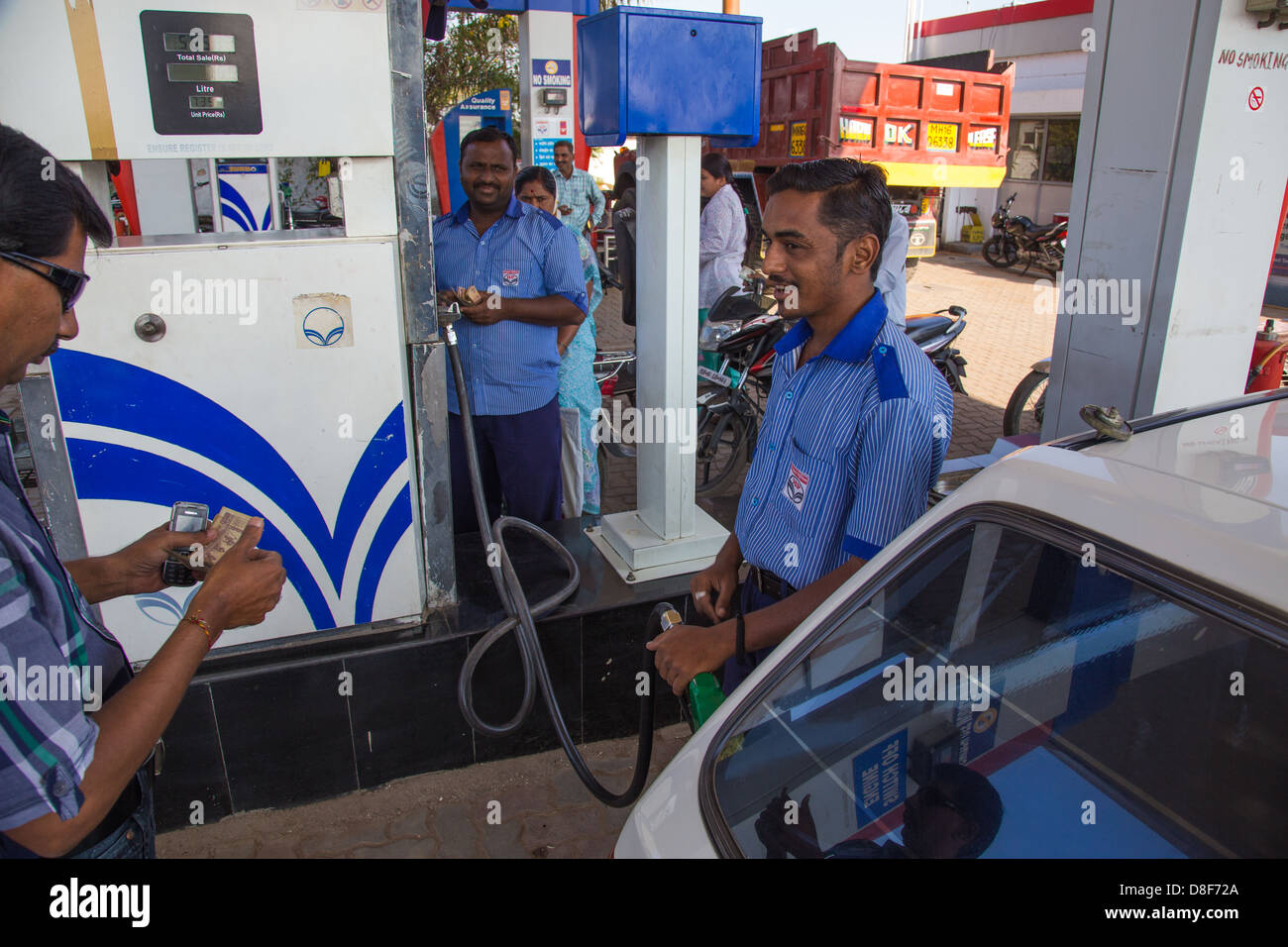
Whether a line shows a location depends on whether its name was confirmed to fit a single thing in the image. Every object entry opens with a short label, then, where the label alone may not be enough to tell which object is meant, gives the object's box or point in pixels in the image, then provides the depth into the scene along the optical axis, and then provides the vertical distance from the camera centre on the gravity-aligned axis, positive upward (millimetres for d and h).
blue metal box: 2857 +334
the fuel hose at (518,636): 2711 -1366
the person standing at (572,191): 8539 -84
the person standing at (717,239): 7039 -416
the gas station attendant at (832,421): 1845 -481
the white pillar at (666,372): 3143 -666
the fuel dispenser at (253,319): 2400 -379
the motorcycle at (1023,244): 15250 -1009
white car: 1064 -663
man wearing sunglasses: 1189 -649
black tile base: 2855 -1638
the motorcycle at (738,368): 5762 -1139
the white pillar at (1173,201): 3115 -65
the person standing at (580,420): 4719 -1178
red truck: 11375 +766
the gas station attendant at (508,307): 3709 -483
